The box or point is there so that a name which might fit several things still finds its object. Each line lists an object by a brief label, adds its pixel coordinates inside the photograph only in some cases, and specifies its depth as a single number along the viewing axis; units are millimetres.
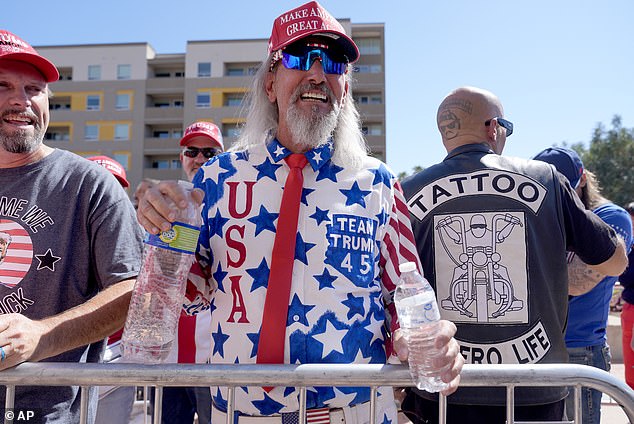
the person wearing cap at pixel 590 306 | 3131
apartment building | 46750
